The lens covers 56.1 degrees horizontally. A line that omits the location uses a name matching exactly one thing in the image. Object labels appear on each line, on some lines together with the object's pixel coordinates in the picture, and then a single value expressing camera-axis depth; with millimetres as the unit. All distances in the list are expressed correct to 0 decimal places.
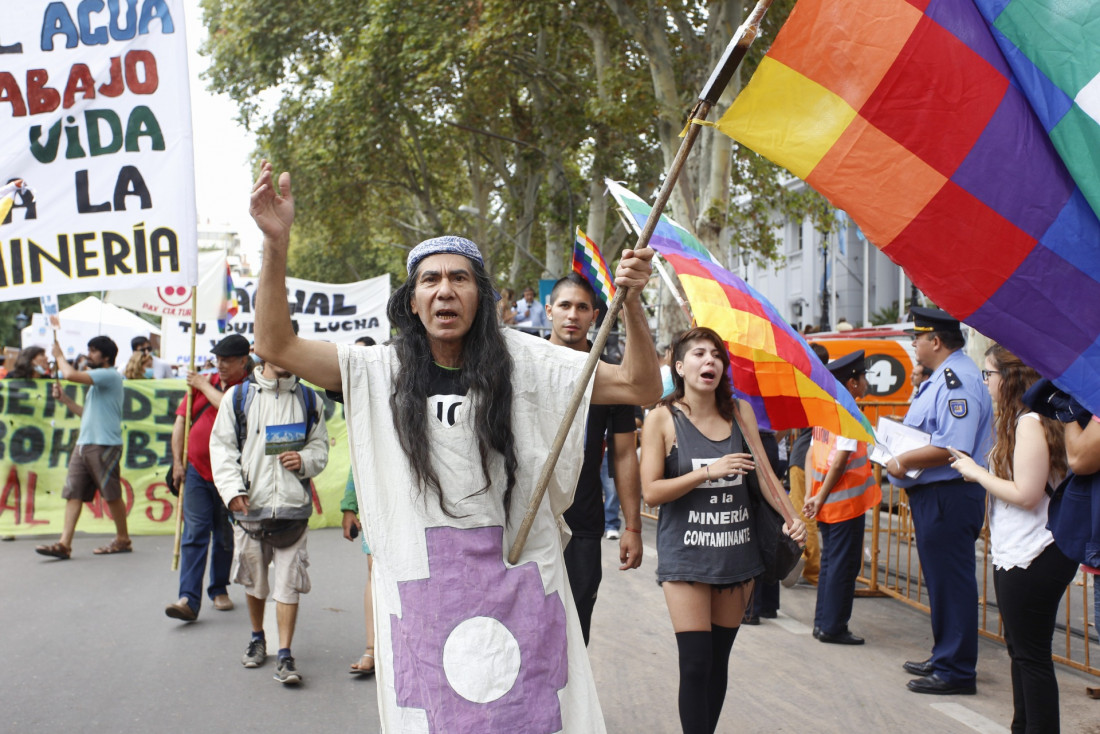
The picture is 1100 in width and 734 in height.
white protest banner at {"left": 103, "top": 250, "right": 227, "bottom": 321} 15344
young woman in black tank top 4074
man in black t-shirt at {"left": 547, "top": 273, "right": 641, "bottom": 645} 4441
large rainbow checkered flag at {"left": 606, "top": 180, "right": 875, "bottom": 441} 4527
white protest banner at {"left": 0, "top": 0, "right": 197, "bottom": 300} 5684
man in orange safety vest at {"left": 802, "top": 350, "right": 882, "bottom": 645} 6453
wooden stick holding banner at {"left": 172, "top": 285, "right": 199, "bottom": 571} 6364
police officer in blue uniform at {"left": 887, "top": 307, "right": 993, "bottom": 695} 5449
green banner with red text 10695
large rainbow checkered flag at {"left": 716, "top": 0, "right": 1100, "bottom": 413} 2828
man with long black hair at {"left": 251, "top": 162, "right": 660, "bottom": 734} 2664
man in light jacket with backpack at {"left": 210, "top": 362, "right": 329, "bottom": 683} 5879
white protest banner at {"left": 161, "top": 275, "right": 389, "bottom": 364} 17000
